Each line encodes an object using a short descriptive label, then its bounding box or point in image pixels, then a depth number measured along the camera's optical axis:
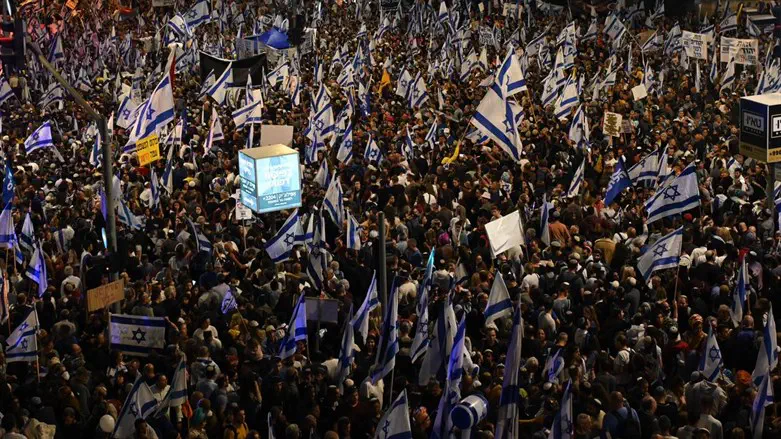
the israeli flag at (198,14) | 41.84
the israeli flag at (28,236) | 21.27
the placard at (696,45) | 34.06
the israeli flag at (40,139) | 28.32
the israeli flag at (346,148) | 26.80
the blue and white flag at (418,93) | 31.83
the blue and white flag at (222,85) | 31.70
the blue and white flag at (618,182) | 22.00
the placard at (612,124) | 27.50
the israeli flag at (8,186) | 23.17
